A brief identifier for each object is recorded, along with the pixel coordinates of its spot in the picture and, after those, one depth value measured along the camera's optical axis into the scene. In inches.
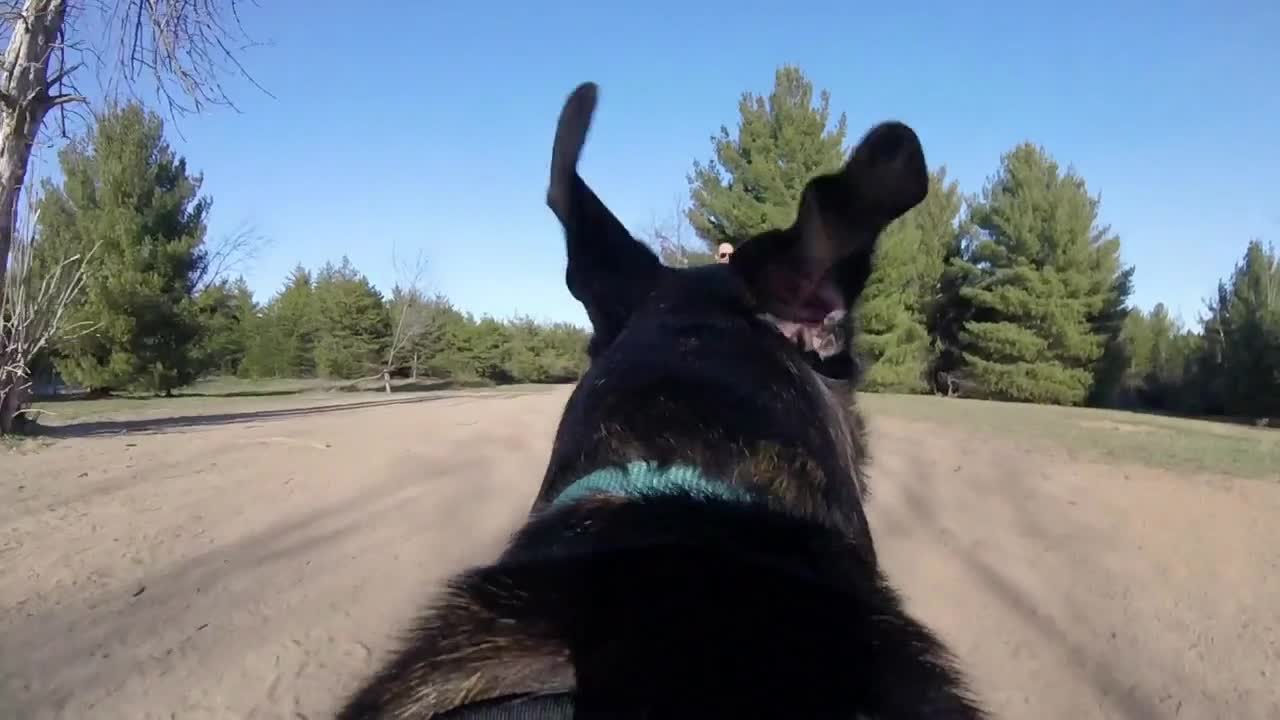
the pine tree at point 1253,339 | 1243.2
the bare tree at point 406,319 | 1726.1
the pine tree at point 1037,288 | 1379.2
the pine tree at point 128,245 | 1145.4
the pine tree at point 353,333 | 1759.4
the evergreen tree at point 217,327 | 1268.5
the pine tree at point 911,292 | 1244.5
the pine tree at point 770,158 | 1048.2
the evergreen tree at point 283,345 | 1941.4
